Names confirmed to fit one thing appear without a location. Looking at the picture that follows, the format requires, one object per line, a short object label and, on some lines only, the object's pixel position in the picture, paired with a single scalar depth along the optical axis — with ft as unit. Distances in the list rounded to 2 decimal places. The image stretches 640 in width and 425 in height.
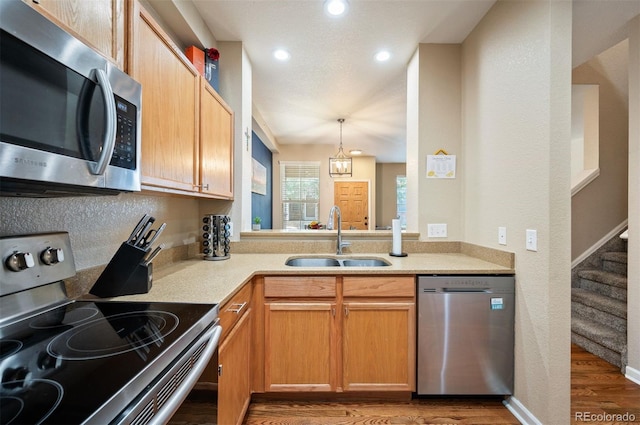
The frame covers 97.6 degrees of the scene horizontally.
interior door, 23.40
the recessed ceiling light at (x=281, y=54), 8.00
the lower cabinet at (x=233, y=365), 3.44
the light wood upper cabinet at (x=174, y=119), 3.83
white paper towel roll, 7.15
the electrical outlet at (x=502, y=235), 5.83
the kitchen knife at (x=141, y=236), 4.00
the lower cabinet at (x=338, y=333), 5.67
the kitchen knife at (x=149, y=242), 3.96
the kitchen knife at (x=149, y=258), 3.99
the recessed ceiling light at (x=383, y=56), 8.05
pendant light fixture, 16.15
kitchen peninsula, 5.66
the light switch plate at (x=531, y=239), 5.01
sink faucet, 7.38
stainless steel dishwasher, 5.57
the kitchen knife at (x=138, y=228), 3.91
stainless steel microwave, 1.97
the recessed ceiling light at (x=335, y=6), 5.94
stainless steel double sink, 7.14
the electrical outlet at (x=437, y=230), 7.68
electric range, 1.73
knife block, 3.81
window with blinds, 21.30
